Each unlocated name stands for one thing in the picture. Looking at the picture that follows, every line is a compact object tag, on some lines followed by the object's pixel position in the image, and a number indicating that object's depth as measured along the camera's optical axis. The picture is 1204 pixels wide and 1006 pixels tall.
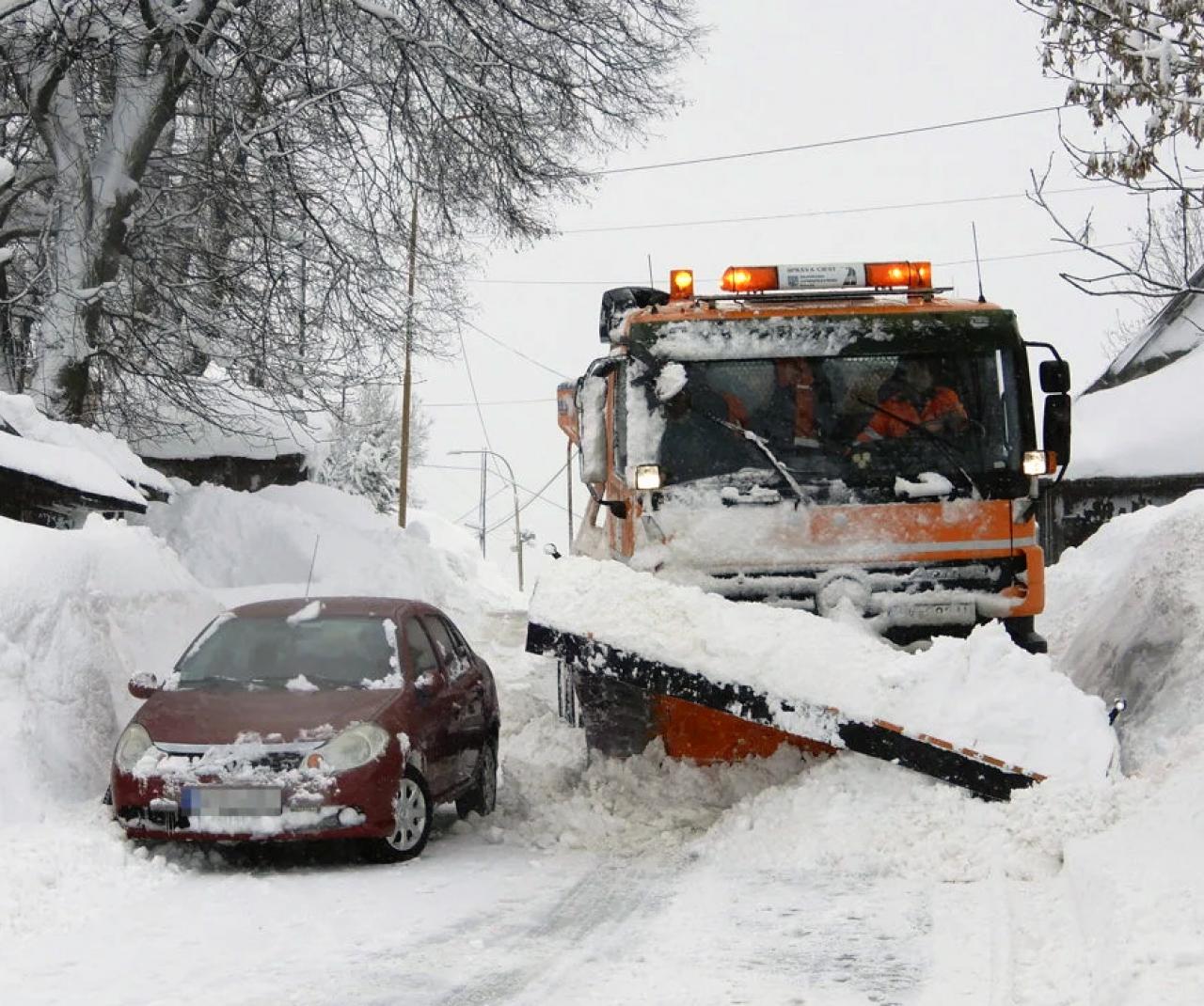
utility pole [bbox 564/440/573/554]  12.97
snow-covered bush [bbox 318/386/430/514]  66.69
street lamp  68.76
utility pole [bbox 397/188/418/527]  38.20
